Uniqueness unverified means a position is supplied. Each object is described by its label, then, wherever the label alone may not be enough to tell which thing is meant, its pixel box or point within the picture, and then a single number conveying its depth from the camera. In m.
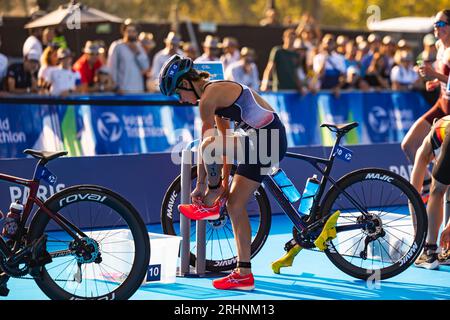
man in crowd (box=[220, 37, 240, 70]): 18.47
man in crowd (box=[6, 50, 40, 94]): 15.22
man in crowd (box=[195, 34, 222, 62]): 17.03
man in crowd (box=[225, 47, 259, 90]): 17.47
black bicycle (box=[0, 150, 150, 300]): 6.84
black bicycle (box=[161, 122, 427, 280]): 8.23
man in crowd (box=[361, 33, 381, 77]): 21.03
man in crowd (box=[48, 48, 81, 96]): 15.21
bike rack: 8.30
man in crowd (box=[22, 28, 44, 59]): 15.87
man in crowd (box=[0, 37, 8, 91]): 14.91
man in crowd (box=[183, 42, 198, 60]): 17.70
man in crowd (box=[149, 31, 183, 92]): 16.84
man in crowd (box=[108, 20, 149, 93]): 16.66
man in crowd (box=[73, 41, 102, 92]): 16.52
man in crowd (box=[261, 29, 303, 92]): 18.36
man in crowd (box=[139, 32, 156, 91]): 17.96
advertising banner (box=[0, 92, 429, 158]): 14.20
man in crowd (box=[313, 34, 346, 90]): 19.20
